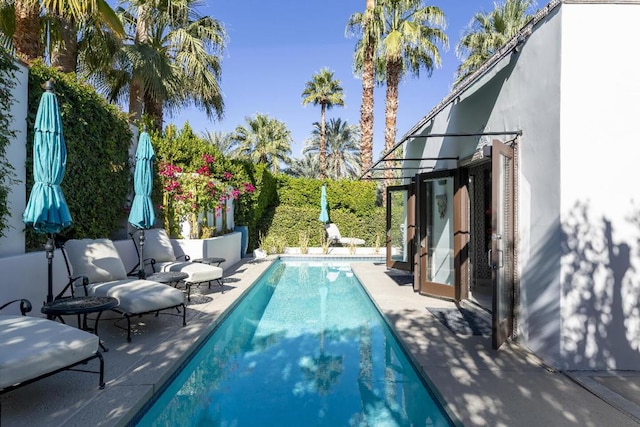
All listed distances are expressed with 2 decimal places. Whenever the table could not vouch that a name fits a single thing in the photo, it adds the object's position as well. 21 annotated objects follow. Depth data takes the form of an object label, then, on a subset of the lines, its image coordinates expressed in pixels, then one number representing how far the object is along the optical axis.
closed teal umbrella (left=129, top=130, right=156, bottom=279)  7.02
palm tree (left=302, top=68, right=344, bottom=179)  28.27
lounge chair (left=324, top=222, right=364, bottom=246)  16.48
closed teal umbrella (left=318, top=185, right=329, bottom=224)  16.42
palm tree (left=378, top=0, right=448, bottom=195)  15.32
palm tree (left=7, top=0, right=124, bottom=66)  7.09
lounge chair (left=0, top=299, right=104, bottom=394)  2.71
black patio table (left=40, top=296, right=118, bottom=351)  3.98
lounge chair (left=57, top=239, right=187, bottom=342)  4.77
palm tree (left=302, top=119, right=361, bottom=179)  35.38
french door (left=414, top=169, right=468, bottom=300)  6.65
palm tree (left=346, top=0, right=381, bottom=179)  15.58
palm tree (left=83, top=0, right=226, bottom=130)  10.69
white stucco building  3.87
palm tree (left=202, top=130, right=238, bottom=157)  33.42
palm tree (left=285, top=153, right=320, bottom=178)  35.78
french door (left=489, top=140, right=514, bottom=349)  4.46
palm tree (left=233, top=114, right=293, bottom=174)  31.28
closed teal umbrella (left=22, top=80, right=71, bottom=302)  4.59
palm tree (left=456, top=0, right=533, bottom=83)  15.20
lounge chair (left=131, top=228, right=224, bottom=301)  6.98
